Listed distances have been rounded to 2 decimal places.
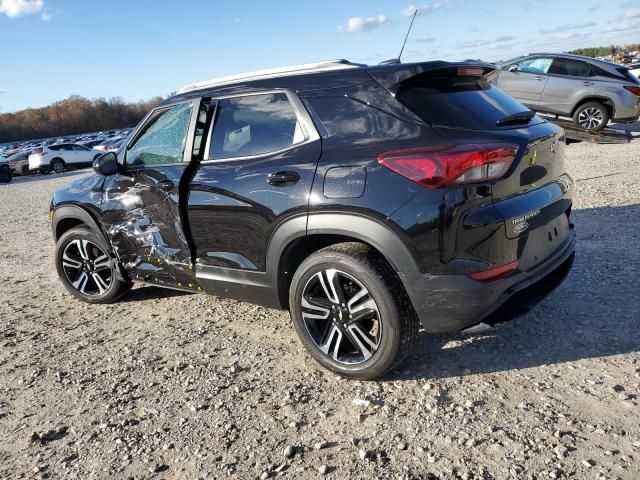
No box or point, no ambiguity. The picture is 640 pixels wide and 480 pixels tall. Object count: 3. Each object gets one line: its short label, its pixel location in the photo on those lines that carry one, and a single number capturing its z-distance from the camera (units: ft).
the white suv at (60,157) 84.43
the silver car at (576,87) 38.86
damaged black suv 8.91
